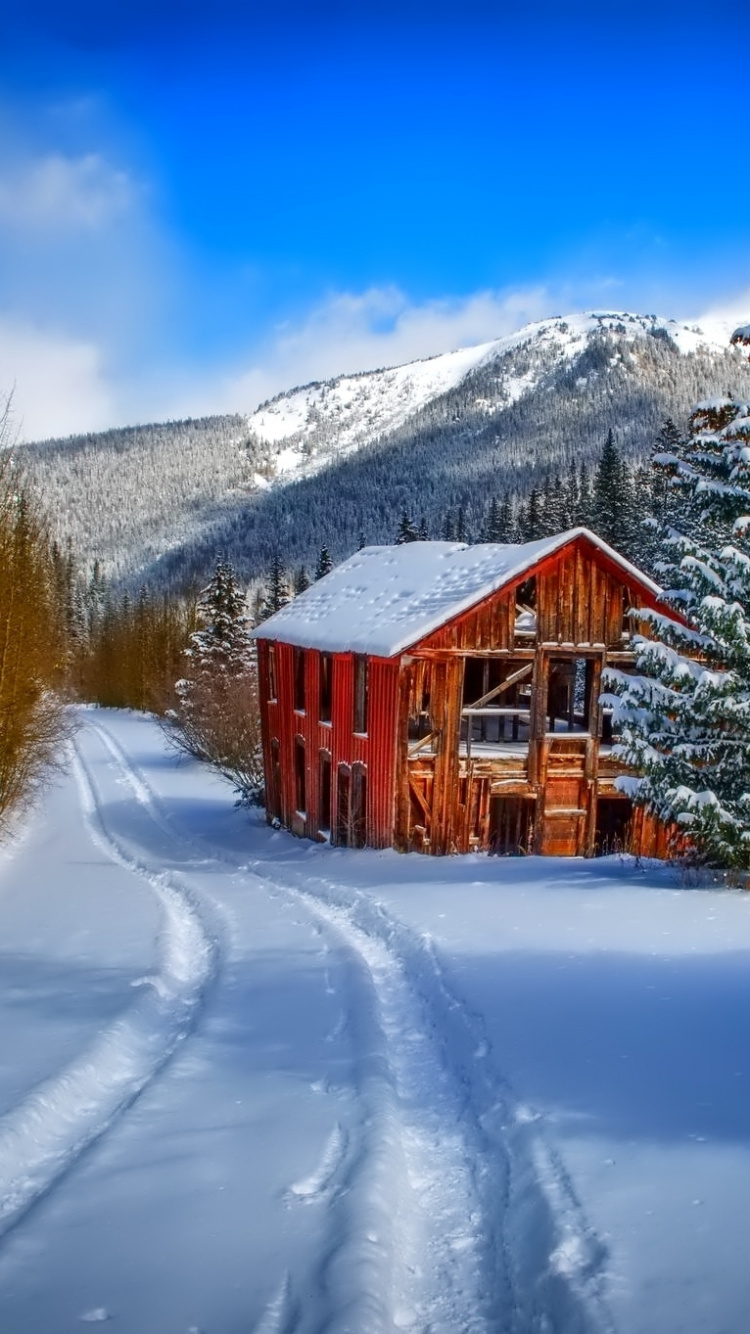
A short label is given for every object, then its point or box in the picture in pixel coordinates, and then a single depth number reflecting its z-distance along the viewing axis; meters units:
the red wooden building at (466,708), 20.58
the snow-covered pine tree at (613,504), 46.84
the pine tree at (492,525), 68.88
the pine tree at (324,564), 67.60
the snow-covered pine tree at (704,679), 13.71
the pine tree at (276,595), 64.06
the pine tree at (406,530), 60.94
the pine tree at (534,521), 58.59
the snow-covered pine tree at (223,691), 36.56
